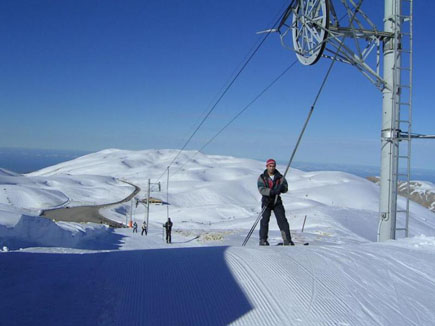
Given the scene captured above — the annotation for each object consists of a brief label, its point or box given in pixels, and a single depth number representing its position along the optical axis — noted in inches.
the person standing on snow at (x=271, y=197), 354.3
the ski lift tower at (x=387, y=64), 359.6
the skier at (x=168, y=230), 752.3
